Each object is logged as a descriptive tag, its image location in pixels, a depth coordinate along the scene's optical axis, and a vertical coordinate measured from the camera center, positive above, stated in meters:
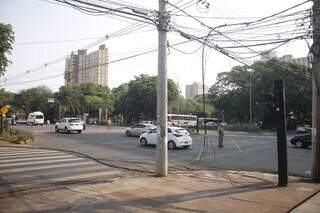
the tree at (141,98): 46.50 +3.45
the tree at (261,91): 40.54 +4.43
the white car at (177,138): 15.71 -1.28
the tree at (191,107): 74.56 +3.01
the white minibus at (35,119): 43.34 -0.42
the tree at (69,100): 56.63 +3.62
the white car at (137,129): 22.84 -1.09
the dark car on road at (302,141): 18.22 -1.65
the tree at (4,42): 16.70 +4.82
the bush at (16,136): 18.05 -1.44
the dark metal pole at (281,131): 8.14 -0.44
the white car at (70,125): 26.13 -0.85
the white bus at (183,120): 42.46 -0.47
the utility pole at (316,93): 8.80 +0.85
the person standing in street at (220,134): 16.98 -1.10
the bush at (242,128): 37.70 -1.56
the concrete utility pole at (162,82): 9.04 +1.22
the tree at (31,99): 62.19 +4.20
